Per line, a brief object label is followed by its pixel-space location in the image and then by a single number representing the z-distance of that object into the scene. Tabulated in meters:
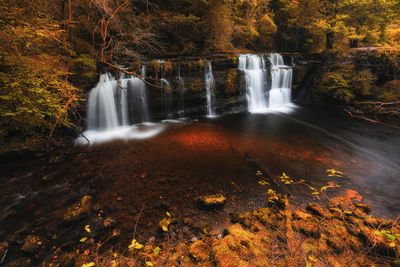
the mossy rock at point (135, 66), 9.31
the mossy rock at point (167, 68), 9.90
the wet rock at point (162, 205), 4.17
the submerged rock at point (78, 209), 3.70
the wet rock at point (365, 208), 3.87
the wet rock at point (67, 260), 2.79
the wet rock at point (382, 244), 2.52
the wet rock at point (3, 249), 3.00
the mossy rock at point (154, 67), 9.60
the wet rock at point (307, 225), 3.02
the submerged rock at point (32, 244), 3.09
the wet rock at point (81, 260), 2.74
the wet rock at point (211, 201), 4.09
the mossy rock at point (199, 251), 2.66
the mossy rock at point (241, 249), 2.40
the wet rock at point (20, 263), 2.85
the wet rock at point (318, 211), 3.59
